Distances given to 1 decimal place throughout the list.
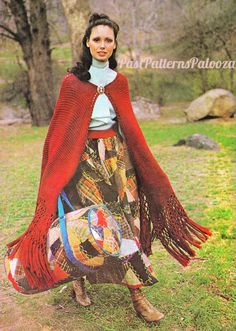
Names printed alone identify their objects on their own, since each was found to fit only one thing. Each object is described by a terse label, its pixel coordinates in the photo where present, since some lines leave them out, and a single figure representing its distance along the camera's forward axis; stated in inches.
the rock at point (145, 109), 694.5
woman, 119.4
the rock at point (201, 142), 394.9
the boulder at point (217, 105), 586.6
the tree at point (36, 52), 609.9
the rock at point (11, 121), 735.9
